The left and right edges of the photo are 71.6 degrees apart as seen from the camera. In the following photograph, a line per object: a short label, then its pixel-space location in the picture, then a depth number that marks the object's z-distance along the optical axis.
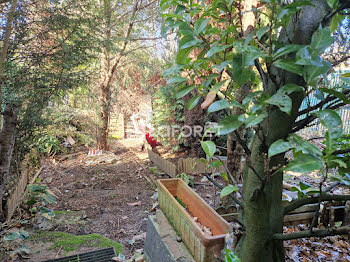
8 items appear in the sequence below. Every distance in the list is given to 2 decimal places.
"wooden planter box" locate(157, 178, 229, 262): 1.36
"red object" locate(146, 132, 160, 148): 6.61
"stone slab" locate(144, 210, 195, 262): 1.59
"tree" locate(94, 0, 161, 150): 5.86
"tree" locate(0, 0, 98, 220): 2.65
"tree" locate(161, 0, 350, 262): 0.50
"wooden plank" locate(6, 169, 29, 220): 2.79
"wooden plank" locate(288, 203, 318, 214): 2.09
